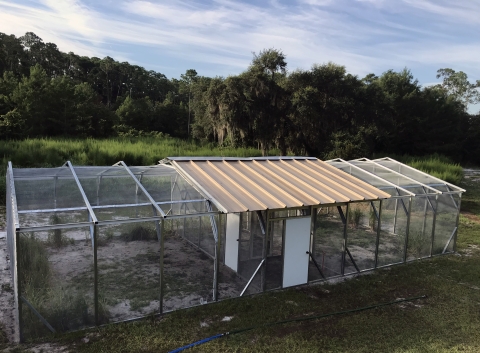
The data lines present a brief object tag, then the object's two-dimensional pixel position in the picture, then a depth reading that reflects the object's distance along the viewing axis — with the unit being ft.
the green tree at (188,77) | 232.00
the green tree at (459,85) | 213.25
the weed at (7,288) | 26.08
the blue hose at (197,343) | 19.81
